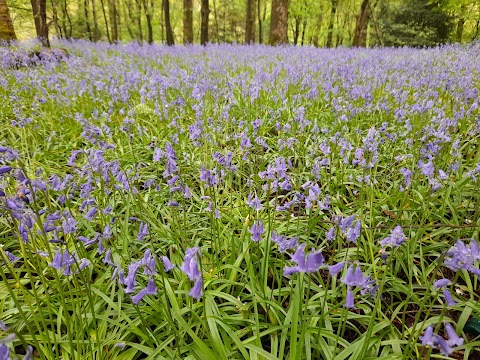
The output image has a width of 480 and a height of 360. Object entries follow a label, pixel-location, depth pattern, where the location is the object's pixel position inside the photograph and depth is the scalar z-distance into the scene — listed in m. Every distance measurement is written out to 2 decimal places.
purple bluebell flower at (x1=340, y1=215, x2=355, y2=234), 0.46
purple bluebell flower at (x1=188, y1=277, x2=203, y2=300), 0.37
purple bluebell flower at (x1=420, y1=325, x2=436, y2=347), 0.33
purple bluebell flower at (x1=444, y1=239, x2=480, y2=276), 0.33
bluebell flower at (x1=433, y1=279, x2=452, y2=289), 0.35
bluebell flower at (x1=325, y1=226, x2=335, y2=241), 0.48
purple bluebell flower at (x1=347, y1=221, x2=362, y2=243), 0.44
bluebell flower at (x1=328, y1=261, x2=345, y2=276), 0.36
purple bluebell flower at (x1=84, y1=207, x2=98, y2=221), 0.57
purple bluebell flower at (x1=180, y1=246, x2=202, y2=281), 0.36
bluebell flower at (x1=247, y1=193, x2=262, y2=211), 0.57
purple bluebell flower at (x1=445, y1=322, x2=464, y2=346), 0.32
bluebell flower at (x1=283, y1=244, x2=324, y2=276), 0.36
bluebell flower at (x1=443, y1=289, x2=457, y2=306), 0.34
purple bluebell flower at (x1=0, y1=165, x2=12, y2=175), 0.43
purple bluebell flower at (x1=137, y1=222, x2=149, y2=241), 0.51
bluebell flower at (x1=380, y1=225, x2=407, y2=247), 0.39
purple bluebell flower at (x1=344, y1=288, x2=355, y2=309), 0.38
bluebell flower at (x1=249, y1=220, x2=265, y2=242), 0.51
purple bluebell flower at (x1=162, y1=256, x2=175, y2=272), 0.41
